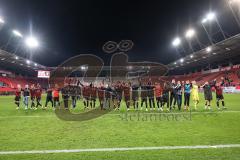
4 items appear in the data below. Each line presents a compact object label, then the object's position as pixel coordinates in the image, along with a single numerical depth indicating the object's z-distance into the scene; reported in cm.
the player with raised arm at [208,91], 1695
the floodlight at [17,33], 4439
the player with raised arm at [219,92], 1709
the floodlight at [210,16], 3812
